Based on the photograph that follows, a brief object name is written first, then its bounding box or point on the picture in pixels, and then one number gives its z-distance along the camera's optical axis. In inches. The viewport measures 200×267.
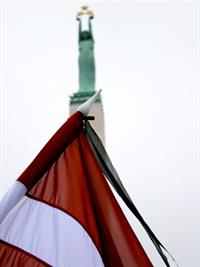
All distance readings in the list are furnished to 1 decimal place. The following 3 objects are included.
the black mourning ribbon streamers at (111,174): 80.3
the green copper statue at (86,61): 436.5
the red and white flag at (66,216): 75.3
